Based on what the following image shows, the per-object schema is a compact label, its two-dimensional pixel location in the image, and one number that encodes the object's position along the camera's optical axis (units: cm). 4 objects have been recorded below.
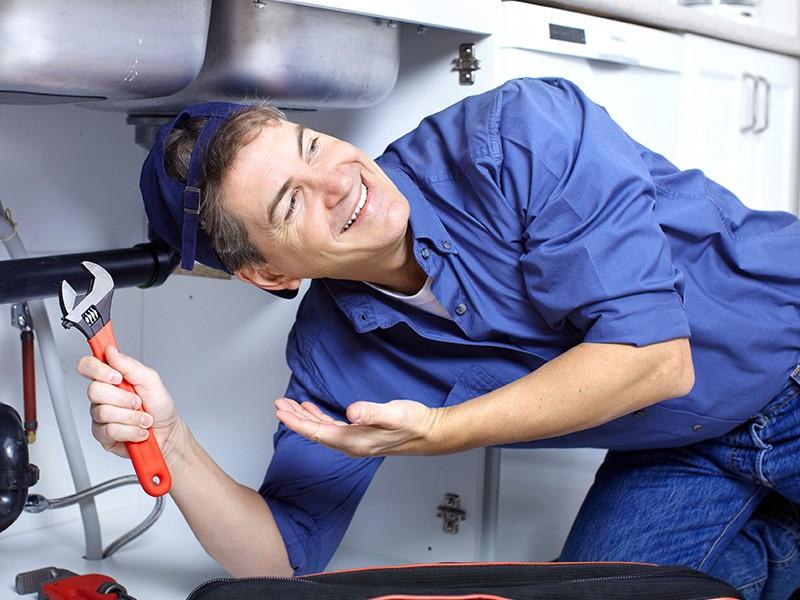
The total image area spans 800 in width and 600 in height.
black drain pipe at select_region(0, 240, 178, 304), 106
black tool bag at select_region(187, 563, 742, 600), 83
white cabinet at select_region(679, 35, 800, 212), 170
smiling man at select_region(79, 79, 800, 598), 100
